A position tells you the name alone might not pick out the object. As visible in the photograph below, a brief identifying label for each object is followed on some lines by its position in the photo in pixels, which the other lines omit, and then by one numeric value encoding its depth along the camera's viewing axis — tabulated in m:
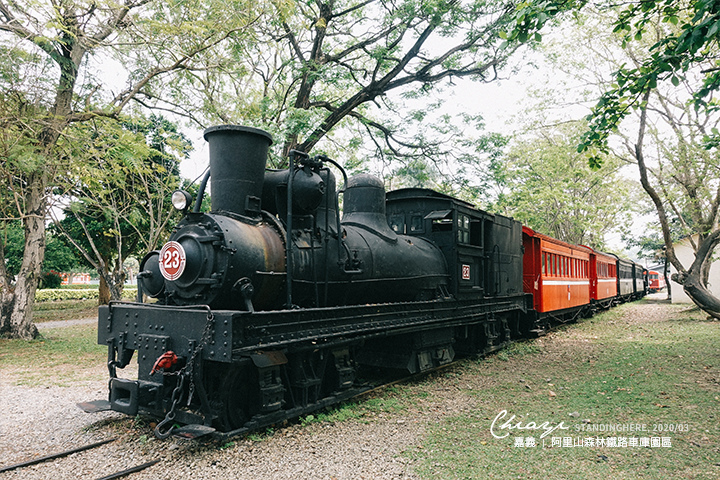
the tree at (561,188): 23.31
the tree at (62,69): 8.96
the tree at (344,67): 11.92
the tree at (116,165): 10.06
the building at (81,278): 48.99
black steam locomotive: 4.68
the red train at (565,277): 13.30
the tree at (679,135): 6.27
